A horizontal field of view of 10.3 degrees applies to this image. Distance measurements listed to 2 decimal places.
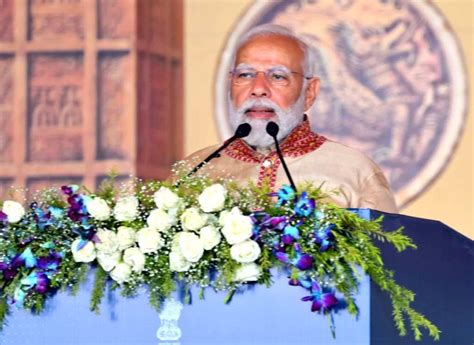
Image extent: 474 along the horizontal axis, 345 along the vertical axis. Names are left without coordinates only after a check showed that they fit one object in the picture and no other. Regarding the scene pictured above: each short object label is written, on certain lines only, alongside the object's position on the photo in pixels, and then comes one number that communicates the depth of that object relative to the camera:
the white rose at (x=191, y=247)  5.89
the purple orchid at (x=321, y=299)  5.78
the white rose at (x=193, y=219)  5.99
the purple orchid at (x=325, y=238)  5.81
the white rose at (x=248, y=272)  5.86
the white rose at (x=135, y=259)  6.01
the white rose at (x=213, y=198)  5.98
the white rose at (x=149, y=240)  6.01
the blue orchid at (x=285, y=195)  5.91
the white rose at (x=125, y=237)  6.06
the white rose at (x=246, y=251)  5.84
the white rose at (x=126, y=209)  6.09
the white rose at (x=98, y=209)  6.11
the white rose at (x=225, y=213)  5.93
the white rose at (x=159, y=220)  6.03
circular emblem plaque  11.99
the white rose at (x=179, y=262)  5.95
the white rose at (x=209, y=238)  5.94
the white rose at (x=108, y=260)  6.03
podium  5.84
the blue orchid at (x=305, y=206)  5.84
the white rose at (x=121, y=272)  6.00
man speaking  7.82
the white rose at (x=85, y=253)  6.05
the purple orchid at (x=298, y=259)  5.80
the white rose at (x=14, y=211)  6.26
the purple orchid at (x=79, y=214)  6.11
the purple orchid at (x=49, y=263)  6.12
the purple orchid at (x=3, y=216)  6.27
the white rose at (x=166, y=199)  6.03
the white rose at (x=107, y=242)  6.04
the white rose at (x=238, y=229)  5.86
